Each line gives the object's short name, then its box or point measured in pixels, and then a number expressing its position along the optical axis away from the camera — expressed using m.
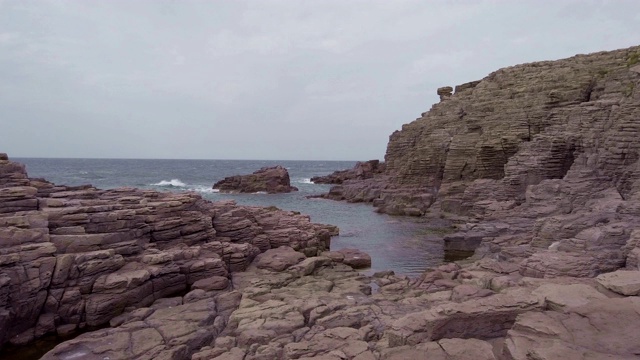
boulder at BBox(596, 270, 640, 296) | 10.84
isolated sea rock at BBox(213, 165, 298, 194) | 76.38
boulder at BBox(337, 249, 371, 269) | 24.56
